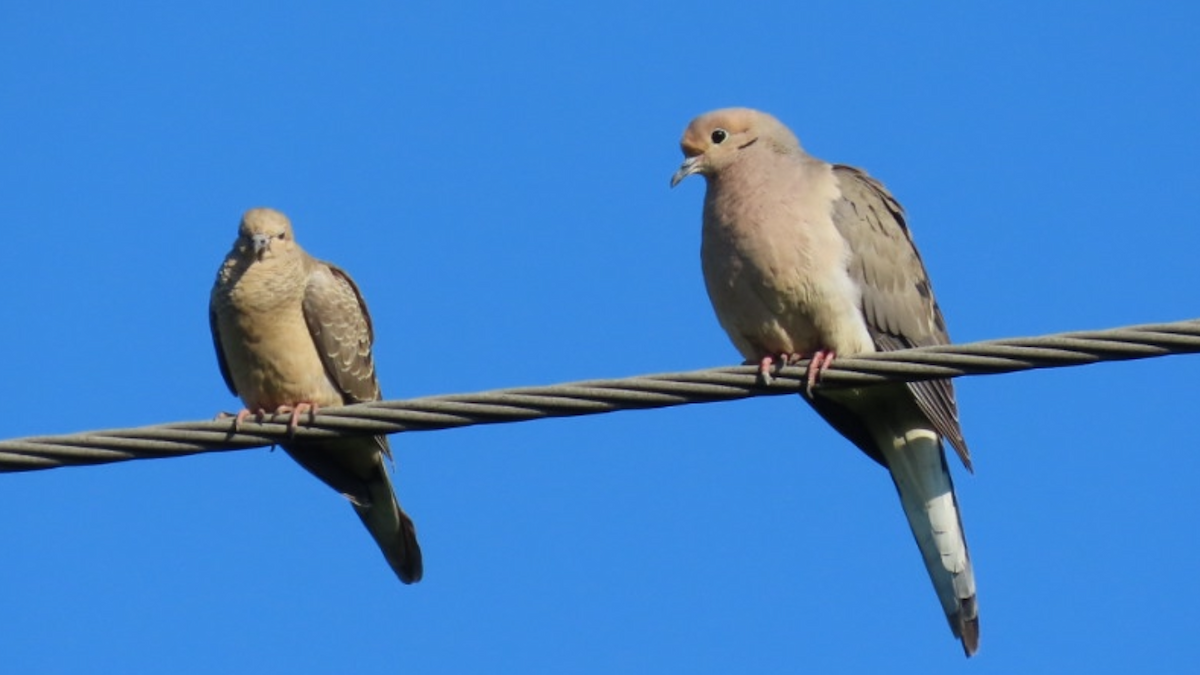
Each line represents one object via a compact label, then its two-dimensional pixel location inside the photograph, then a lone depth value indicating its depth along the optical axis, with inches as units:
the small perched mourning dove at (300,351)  572.1
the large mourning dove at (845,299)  507.8
